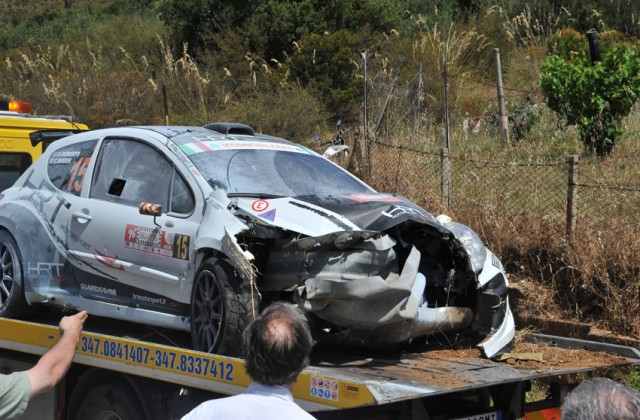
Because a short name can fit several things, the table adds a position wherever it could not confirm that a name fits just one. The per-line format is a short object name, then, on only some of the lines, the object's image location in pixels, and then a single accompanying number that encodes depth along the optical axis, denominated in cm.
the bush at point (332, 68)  1823
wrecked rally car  552
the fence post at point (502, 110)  1283
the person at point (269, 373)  349
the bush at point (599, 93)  1131
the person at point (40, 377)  379
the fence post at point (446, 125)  1188
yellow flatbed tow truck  502
